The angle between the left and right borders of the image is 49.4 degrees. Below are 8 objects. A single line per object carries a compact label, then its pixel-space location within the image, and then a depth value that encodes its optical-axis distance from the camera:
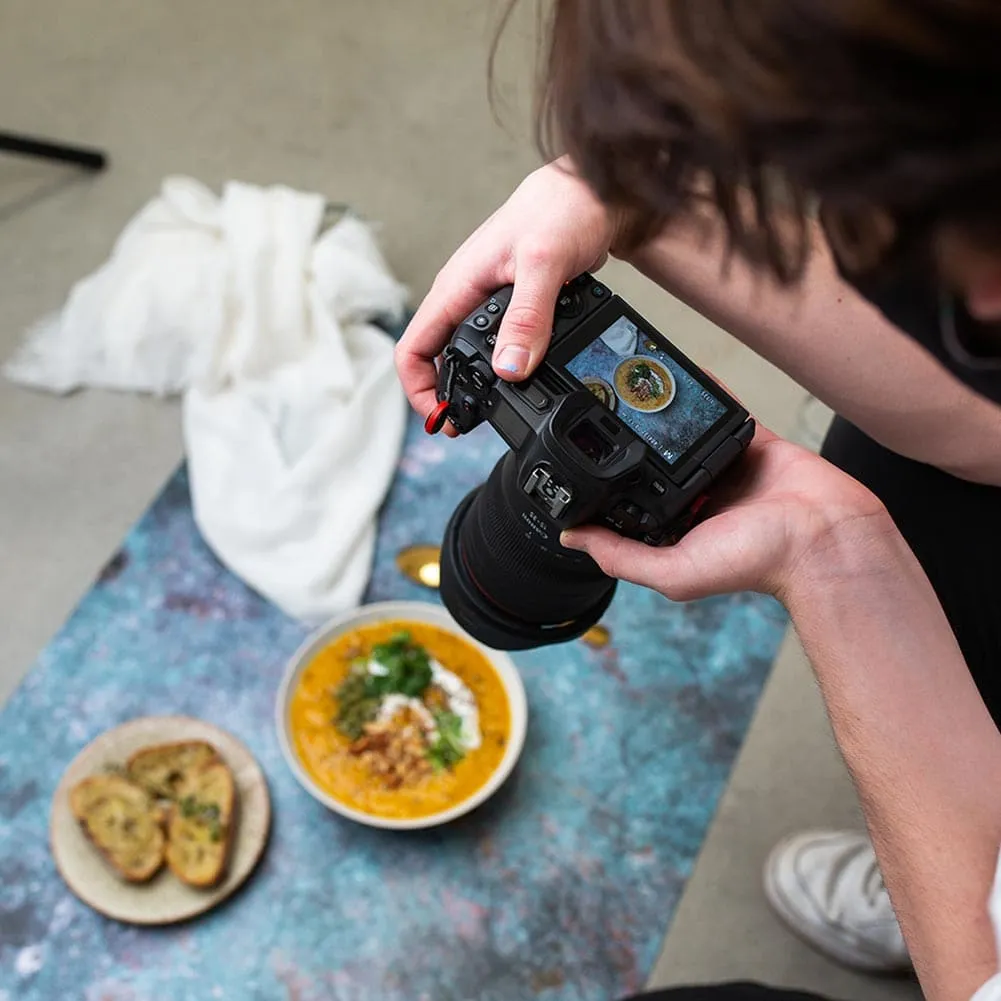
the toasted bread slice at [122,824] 1.04
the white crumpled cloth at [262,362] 1.28
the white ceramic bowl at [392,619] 1.06
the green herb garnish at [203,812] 1.07
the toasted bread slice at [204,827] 1.05
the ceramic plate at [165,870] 1.04
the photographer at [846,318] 0.37
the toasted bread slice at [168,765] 1.09
